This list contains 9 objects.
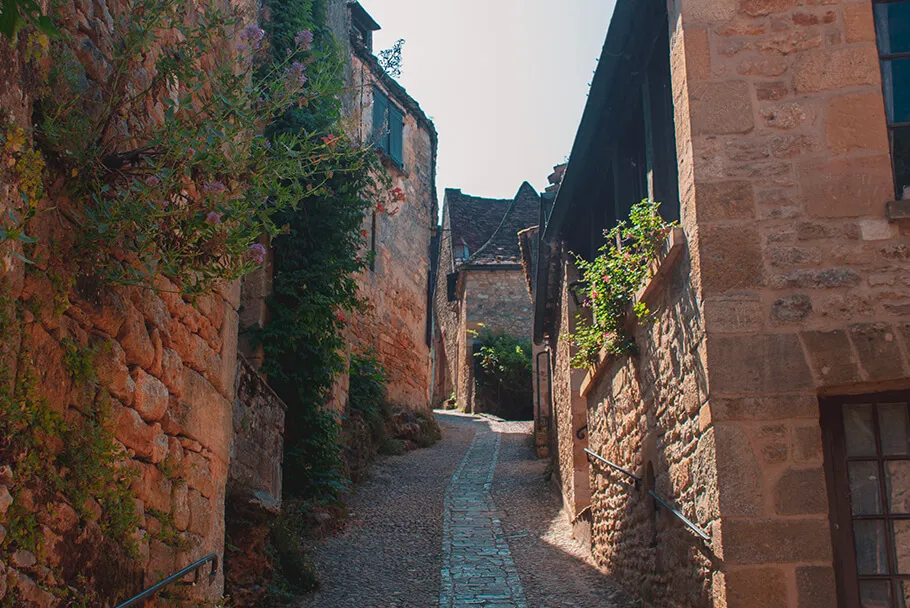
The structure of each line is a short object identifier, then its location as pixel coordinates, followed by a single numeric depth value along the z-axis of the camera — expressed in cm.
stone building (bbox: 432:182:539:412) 2441
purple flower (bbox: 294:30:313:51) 385
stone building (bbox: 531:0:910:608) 426
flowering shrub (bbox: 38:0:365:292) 265
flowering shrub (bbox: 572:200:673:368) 534
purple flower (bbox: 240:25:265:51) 373
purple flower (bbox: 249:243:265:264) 335
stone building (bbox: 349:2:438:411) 1619
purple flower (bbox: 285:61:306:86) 353
